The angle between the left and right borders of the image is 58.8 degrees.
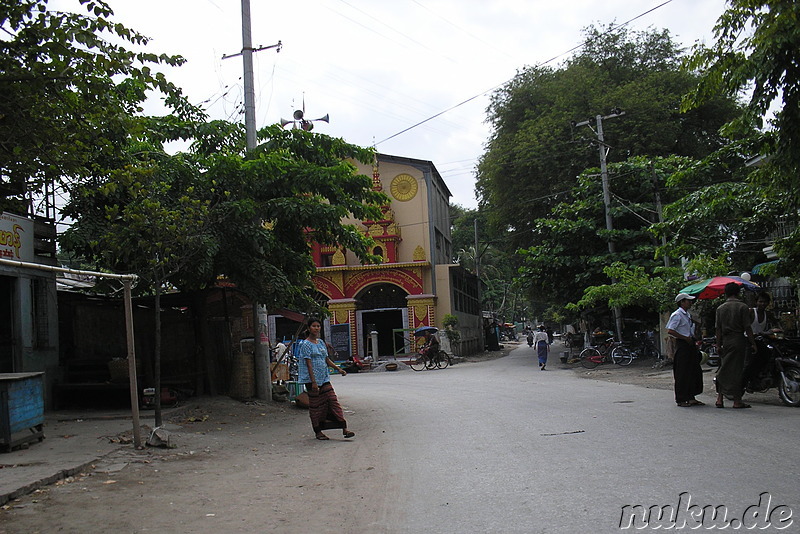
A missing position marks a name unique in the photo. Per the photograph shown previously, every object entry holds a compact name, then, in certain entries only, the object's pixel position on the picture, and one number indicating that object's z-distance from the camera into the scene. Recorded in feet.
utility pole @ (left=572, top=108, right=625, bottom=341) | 91.49
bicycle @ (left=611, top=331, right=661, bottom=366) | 80.89
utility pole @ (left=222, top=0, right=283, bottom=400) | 47.60
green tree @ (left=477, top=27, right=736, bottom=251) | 107.96
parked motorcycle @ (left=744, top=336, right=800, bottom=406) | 33.50
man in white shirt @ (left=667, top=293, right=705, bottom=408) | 35.73
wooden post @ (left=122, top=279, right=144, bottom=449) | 29.07
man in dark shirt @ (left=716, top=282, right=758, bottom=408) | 33.81
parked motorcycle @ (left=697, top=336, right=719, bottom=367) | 60.16
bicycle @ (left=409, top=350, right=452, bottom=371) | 104.01
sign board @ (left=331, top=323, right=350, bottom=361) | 122.83
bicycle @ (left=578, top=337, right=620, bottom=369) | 83.37
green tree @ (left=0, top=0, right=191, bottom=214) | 20.25
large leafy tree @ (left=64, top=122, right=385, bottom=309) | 33.65
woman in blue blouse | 32.83
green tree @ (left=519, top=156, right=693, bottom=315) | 91.15
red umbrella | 54.87
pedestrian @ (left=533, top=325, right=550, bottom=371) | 87.51
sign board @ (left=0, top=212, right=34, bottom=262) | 38.52
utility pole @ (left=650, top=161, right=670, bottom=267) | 81.20
